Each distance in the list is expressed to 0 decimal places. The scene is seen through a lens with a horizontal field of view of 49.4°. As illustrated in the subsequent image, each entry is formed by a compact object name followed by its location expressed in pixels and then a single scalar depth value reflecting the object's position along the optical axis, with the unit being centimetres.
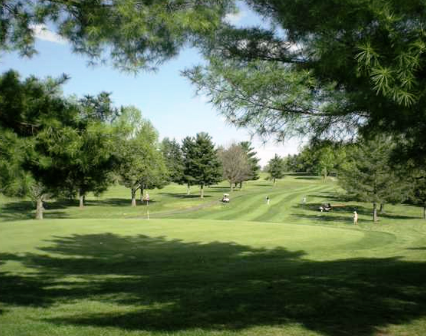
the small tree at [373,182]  3634
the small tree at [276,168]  9556
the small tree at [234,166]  7431
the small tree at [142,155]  5181
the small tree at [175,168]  6969
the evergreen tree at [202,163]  6669
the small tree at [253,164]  8378
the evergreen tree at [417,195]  3644
